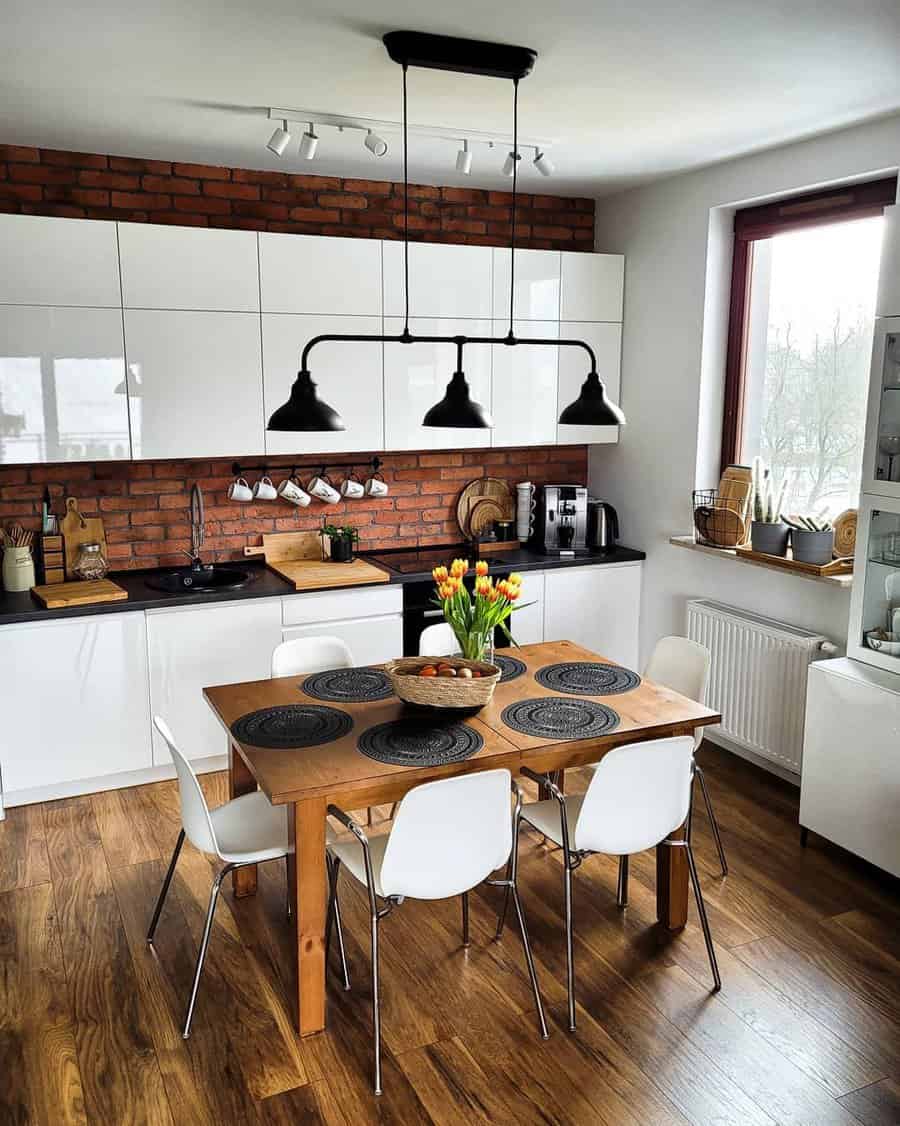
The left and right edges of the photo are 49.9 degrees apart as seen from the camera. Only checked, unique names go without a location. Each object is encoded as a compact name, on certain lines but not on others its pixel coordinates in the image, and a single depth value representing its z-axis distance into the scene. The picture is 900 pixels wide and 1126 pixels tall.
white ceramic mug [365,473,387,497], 5.01
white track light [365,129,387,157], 3.75
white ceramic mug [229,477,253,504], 4.66
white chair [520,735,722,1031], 2.71
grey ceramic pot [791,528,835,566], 4.05
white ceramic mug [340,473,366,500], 4.96
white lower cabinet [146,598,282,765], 4.19
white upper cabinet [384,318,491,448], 4.69
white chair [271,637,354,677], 3.72
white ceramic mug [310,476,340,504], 4.88
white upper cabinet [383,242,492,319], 4.59
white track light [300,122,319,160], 3.72
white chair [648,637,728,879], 3.62
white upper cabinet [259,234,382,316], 4.34
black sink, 4.36
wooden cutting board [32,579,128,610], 4.00
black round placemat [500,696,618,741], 2.93
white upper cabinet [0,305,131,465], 3.94
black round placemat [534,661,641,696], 3.36
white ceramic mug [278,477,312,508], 4.82
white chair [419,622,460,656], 3.94
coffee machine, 5.19
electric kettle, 5.30
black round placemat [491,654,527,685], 3.51
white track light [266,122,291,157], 3.63
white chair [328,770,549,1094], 2.48
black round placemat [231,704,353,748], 2.89
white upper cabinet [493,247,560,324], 4.85
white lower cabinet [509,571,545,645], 4.89
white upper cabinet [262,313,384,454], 4.41
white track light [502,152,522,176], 3.57
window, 4.03
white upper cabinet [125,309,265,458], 4.16
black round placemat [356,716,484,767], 2.75
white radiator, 4.15
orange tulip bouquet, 3.10
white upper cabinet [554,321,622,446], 5.08
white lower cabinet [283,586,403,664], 4.43
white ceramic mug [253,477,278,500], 4.74
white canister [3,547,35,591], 4.19
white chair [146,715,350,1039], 2.72
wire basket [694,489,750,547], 4.48
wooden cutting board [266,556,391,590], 4.43
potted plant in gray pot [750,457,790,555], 4.25
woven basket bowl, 3.00
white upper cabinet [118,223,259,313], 4.07
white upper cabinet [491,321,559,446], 4.92
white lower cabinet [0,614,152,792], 3.94
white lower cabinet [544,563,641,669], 5.03
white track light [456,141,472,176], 3.95
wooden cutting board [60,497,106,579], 4.41
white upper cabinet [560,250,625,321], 5.00
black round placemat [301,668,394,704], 3.28
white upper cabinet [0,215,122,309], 3.87
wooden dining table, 2.64
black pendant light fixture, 2.83
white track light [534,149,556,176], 4.04
